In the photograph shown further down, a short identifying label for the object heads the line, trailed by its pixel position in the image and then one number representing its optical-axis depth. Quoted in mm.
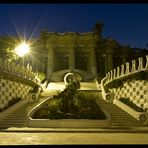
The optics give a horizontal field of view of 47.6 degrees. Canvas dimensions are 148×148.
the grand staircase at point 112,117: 9780
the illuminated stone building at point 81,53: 25333
